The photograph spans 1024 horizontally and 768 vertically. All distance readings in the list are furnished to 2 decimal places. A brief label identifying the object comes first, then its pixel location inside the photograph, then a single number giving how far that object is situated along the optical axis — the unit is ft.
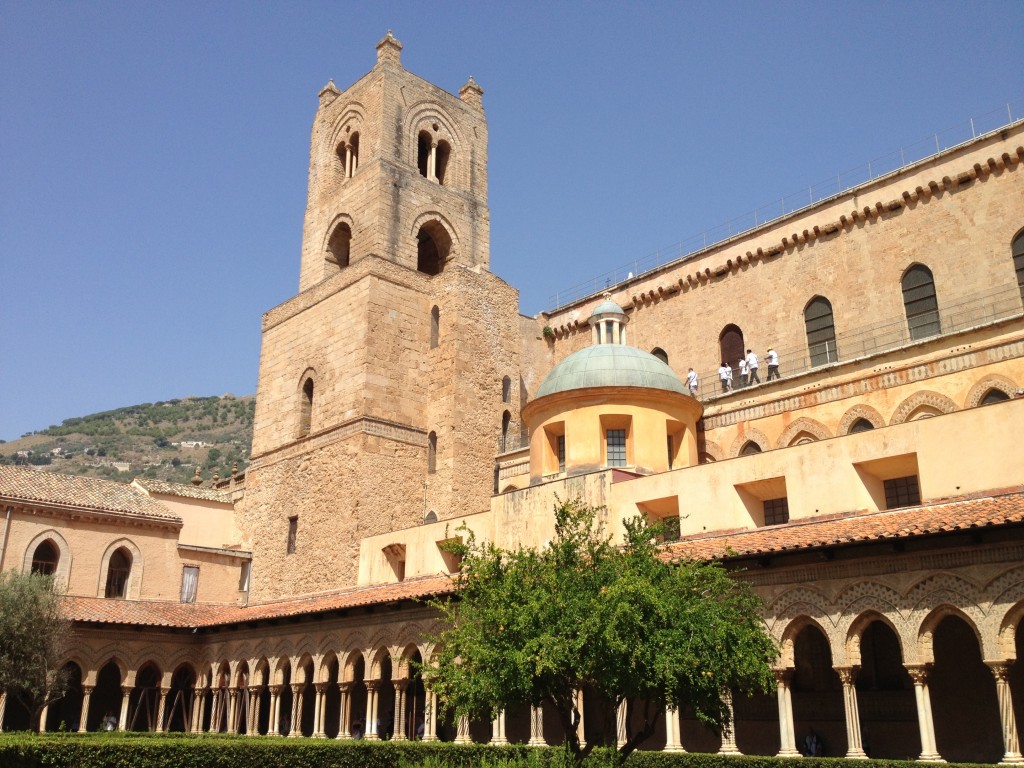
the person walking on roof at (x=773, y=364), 89.25
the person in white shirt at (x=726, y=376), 92.79
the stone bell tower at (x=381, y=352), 103.60
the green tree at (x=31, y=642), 86.17
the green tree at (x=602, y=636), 41.57
